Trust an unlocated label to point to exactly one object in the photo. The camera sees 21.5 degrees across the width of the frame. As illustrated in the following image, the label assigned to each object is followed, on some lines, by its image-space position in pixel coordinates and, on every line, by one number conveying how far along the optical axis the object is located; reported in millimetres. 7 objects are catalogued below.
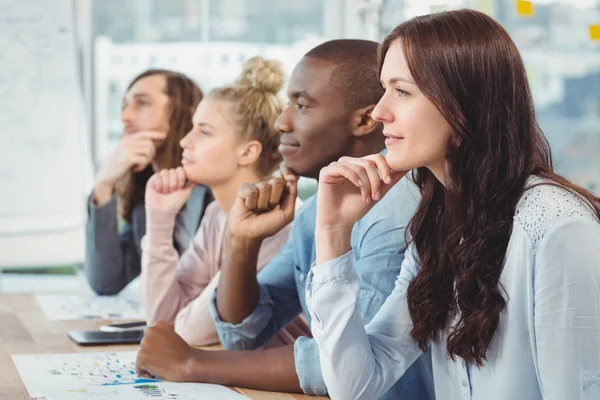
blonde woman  3636
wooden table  2871
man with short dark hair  2868
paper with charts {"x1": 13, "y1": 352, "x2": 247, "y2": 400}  2827
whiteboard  4983
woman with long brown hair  2515
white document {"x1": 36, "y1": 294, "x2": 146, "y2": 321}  3666
